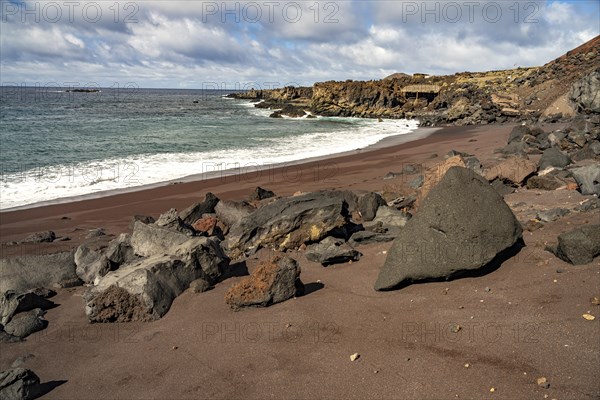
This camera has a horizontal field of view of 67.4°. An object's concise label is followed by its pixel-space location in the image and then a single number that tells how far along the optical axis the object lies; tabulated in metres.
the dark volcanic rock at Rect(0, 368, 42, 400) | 4.29
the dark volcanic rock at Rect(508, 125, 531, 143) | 17.19
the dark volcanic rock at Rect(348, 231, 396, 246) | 7.51
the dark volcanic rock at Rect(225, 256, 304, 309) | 5.75
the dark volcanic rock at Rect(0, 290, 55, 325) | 6.16
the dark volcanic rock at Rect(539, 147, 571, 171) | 11.00
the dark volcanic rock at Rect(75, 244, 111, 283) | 7.23
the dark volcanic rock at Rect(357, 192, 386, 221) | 8.68
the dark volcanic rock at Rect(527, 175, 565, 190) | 9.19
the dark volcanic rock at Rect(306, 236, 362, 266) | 6.92
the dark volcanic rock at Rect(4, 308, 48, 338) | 5.79
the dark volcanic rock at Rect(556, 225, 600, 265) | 5.57
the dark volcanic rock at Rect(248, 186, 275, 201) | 11.84
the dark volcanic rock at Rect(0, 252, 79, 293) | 7.11
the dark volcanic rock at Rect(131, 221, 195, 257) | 7.52
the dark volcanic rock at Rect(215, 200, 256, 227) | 9.45
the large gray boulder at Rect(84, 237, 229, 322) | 5.83
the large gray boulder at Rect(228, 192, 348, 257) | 7.52
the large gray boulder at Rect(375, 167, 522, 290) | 5.60
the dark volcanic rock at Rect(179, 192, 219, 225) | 9.84
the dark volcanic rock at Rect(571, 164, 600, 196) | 8.01
